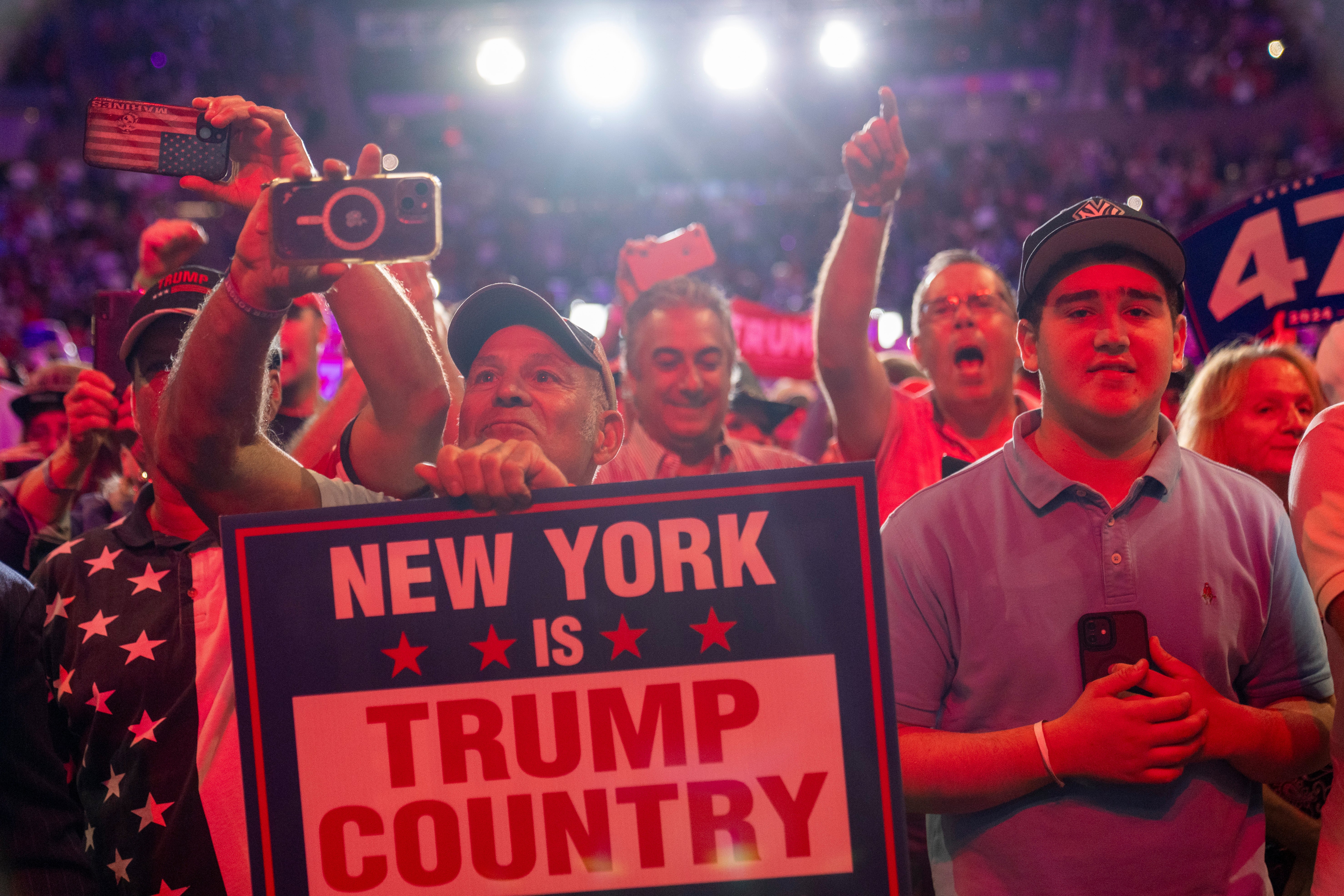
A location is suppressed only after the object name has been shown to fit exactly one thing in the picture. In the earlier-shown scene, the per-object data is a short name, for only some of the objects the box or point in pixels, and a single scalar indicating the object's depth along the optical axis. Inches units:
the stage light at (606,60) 446.9
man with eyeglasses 97.5
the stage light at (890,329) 534.0
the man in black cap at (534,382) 67.2
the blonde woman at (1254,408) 96.1
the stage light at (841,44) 557.9
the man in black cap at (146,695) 64.8
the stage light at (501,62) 443.2
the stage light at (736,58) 479.8
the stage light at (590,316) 520.4
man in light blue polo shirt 55.9
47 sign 114.9
